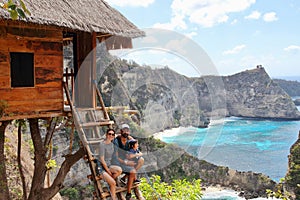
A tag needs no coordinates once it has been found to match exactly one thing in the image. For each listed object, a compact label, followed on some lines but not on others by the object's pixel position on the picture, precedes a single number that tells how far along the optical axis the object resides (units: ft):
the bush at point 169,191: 22.72
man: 16.03
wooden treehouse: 16.61
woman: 15.44
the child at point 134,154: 16.23
